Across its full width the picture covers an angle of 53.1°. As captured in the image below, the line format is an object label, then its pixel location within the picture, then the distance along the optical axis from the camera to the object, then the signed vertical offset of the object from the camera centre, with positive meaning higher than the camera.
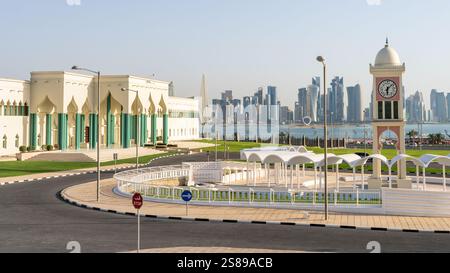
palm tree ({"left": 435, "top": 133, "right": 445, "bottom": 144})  116.07 +1.28
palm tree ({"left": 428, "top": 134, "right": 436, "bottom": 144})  117.06 +1.32
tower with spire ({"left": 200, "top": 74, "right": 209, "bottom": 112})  120.26 +13.13
